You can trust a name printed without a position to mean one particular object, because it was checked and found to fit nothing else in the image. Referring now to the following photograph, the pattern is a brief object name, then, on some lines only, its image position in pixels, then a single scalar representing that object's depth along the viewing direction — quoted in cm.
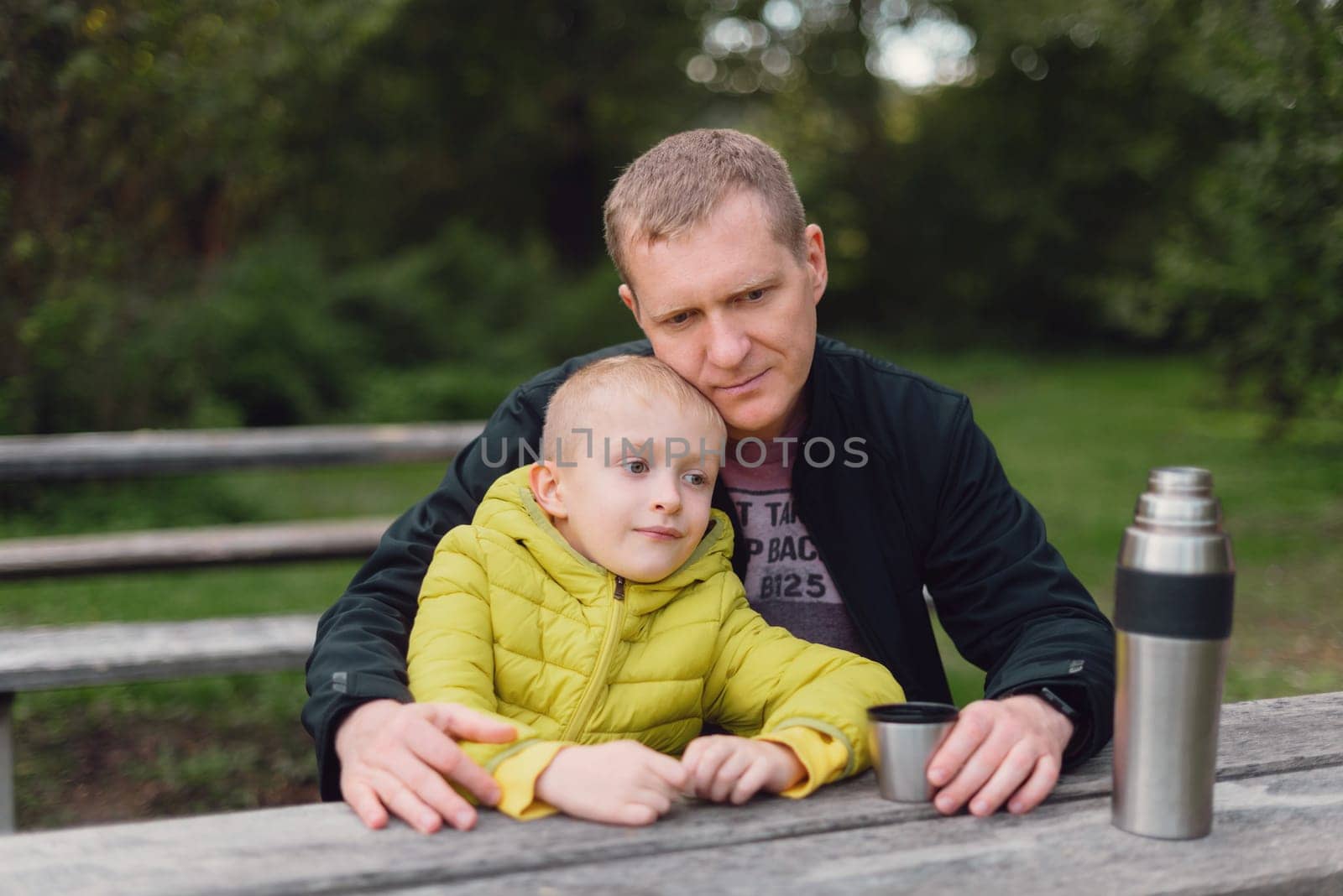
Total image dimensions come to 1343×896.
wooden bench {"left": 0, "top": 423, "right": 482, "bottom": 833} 298
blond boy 166
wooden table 118
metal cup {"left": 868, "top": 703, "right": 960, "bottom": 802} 137
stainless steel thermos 121
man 176
